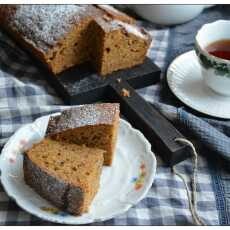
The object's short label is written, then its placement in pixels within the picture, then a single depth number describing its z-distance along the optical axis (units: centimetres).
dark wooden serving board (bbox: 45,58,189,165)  89
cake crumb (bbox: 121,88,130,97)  96
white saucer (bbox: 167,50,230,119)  96
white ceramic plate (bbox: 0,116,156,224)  80
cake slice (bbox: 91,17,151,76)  99
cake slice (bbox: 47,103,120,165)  85
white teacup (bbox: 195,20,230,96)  94
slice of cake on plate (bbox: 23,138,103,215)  80
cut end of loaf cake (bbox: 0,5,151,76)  99
